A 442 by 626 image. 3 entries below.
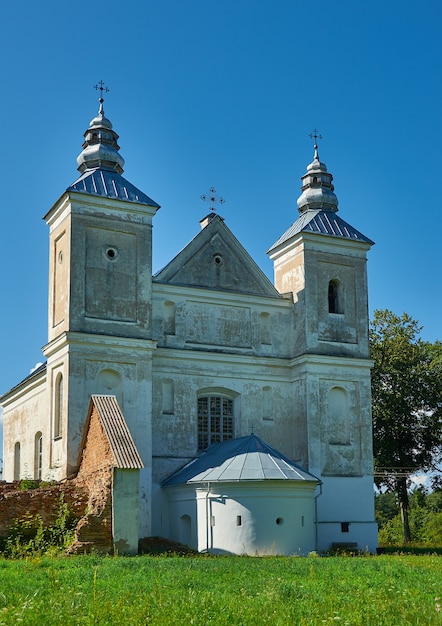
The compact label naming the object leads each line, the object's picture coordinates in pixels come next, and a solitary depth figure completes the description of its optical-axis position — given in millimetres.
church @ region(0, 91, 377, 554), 25219
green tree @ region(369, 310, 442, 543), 39562
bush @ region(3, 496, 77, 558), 20141
